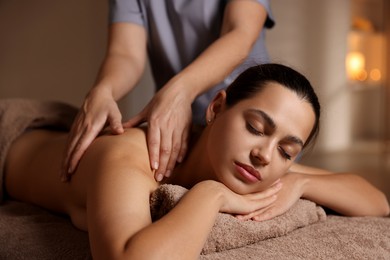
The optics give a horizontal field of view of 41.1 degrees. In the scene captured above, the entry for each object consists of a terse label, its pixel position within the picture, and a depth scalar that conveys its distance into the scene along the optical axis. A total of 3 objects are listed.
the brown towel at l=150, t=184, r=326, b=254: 0.98
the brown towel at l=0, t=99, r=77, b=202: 1.69
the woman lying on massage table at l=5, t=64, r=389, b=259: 0.88
